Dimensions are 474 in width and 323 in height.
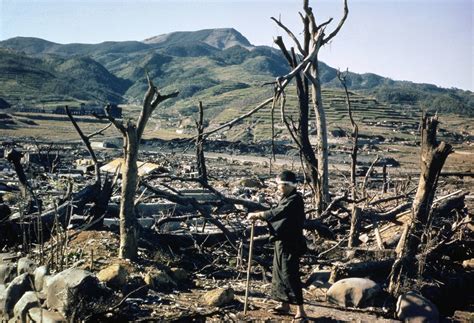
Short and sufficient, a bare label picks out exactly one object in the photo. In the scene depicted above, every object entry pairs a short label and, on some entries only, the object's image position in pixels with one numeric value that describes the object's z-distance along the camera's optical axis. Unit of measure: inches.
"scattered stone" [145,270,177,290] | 242.7
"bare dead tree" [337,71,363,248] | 294.4
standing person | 214.5
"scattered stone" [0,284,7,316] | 225.5
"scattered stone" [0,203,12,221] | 314.5
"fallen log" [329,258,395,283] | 261.9
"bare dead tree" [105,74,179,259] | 262.1
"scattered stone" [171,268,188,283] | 258.4
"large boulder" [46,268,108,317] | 200.2
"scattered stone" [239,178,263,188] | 769.6
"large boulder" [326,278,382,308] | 239.1
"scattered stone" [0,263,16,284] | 254.8
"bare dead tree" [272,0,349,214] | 370.9
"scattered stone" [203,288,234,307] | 229.6
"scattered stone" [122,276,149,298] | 229.9
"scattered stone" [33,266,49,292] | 230.0
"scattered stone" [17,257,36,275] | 248.7
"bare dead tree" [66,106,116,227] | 311.9
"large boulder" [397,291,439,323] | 226.8
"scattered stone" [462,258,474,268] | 296.8
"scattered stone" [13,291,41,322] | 208.8
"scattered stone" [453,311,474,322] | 245.4
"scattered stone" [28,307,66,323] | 194.4
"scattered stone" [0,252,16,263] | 278.2
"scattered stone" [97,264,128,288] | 227.5
